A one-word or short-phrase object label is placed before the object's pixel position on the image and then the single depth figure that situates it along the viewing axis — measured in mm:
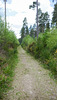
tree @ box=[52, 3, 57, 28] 29647
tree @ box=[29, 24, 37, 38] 66400
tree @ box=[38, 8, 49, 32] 38038
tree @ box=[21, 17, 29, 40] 50909
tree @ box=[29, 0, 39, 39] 16656
